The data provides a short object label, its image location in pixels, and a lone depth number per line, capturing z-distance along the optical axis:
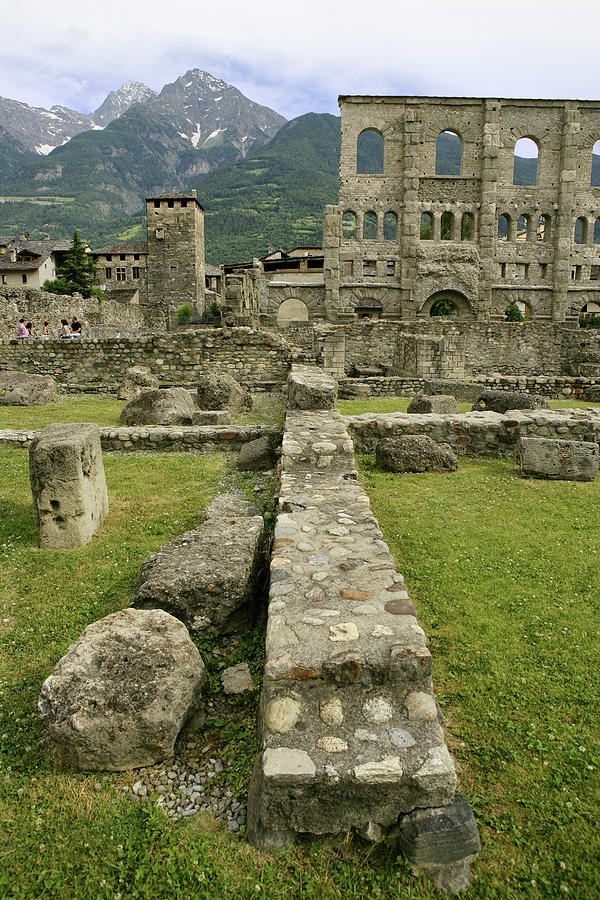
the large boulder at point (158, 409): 11.11
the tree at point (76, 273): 46.00
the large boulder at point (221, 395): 13.42
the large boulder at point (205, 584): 3.92
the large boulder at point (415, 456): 8.55
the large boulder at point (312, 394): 9.40
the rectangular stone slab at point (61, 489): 5.31
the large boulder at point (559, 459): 8.02
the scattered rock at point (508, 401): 12.86
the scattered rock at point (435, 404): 12.17
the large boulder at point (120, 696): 2.83
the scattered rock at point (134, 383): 15.40
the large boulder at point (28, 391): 14.14
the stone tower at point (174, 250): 49.69
